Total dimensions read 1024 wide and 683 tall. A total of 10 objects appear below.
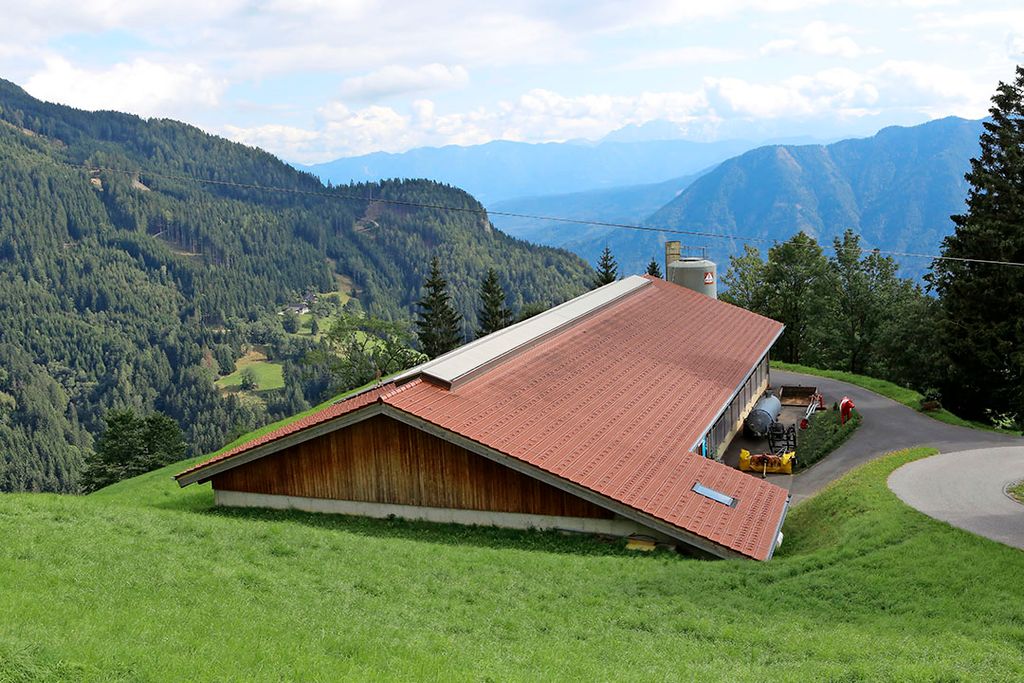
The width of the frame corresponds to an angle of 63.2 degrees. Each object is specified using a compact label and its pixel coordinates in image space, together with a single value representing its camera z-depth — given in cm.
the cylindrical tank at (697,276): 5300
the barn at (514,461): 1981
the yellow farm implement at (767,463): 3250
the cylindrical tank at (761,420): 3744
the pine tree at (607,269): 8769
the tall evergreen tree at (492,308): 8469
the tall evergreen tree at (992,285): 3916
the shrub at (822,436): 3519
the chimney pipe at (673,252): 5959
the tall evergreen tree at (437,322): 8012
